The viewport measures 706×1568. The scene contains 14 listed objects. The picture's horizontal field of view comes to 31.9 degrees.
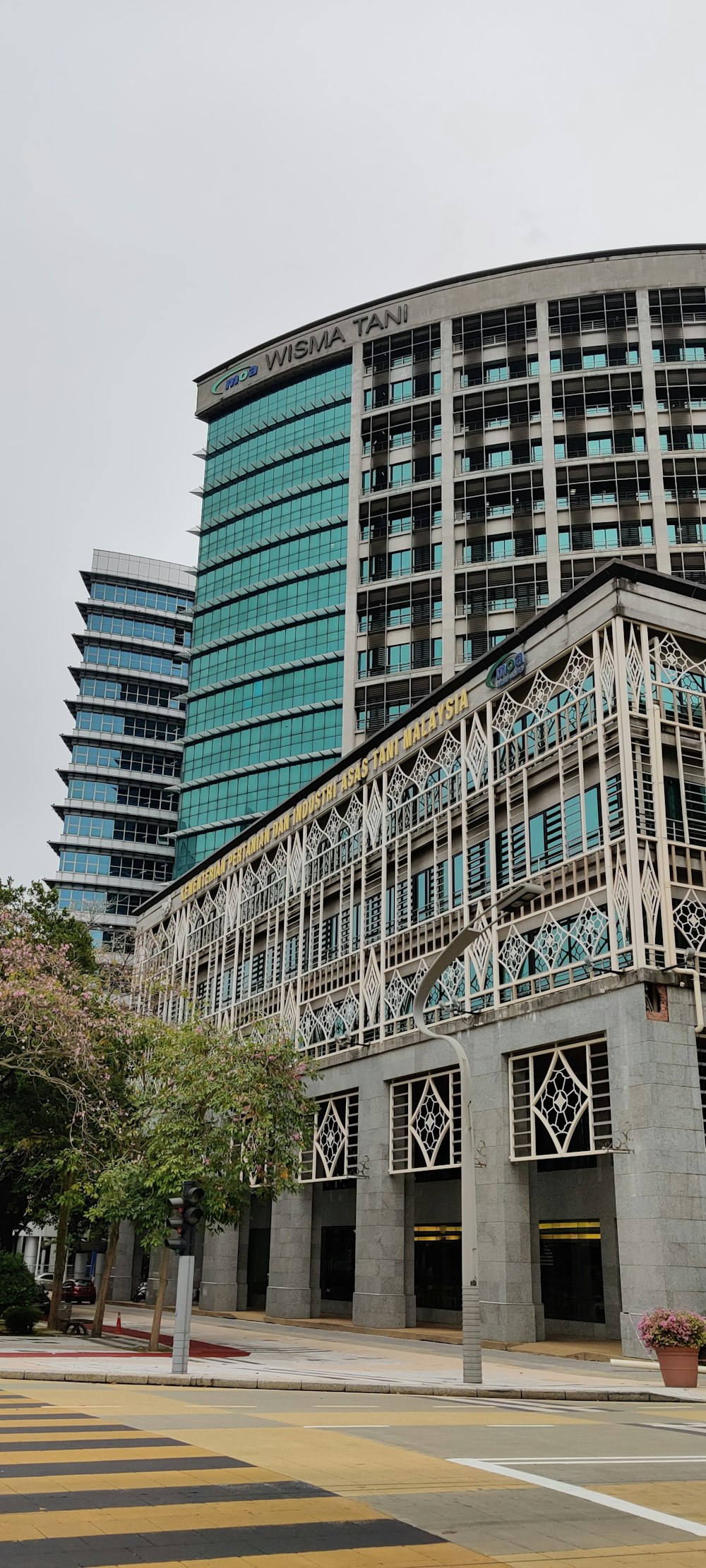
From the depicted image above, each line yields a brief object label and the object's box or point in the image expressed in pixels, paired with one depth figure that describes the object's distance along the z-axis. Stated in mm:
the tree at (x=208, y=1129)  28906
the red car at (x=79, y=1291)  51988
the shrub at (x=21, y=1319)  33688
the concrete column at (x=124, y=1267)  68312
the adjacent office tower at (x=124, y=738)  111688
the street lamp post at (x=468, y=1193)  22109
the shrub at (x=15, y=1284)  35594
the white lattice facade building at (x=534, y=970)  28844
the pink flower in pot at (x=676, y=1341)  23328
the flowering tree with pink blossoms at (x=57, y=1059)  33438
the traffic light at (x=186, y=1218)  22734
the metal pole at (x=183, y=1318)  22250
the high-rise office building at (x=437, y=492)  72562
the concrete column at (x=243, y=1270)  53156
